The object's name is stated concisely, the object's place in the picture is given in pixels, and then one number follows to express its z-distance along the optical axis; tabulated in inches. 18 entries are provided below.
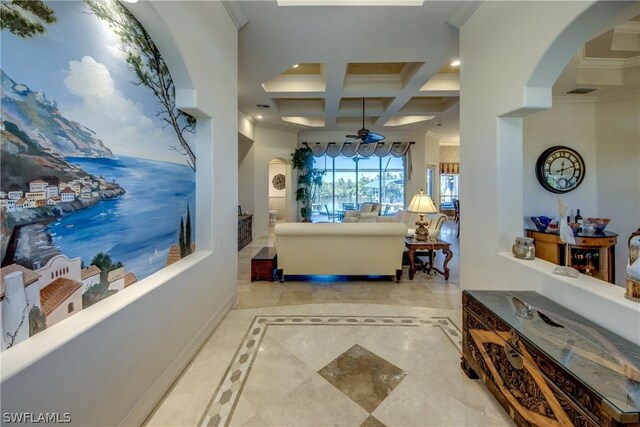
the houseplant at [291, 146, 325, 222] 327.6
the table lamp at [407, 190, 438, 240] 162.9
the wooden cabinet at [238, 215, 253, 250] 245.9
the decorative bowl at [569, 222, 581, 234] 145.0
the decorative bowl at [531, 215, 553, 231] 163.0
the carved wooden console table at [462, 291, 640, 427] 39.2
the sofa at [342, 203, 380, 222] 262.7
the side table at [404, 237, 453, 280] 164.6
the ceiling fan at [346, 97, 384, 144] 236.1
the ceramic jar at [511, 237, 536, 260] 83.0
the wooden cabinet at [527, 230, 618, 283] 137.6
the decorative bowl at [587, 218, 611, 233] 140.0
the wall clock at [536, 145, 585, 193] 172.1
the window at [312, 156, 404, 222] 378.3
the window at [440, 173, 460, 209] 476.7
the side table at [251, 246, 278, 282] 160.7
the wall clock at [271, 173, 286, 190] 426.3
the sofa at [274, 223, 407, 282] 151.3
